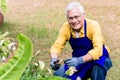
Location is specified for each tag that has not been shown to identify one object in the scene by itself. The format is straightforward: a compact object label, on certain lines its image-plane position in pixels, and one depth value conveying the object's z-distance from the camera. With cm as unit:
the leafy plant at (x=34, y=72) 256
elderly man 348
